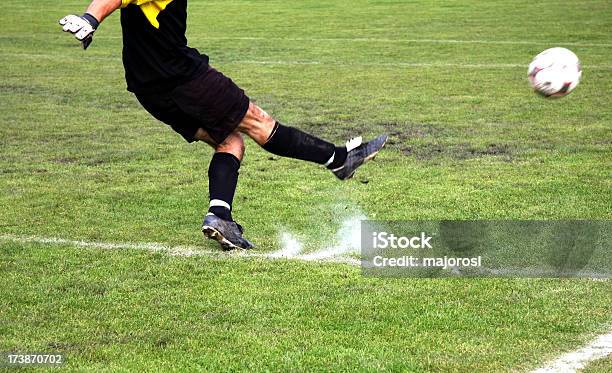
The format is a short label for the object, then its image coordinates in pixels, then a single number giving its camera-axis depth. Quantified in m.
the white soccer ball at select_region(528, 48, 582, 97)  15.14
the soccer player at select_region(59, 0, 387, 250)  12.69
